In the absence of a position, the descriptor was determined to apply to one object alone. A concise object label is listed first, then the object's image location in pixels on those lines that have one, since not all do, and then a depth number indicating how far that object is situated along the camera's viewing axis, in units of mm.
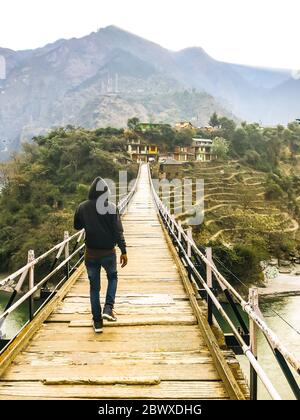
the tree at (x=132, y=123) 73762
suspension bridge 3273
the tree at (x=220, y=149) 65875
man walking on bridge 4711
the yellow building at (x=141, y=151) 63594
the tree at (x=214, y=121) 89125
